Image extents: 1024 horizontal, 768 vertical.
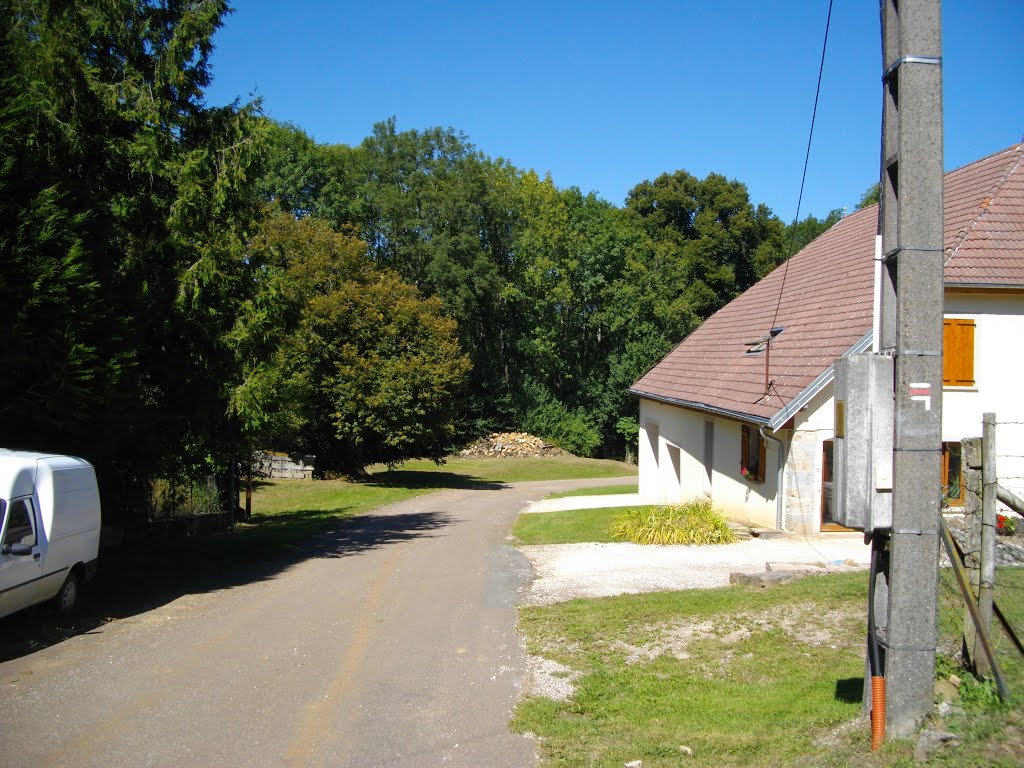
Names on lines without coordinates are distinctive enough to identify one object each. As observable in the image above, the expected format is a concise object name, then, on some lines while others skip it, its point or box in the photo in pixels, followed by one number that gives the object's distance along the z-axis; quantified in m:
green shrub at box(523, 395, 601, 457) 51.00
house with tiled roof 16.36
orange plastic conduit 5.02
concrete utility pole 5.02
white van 8.66
